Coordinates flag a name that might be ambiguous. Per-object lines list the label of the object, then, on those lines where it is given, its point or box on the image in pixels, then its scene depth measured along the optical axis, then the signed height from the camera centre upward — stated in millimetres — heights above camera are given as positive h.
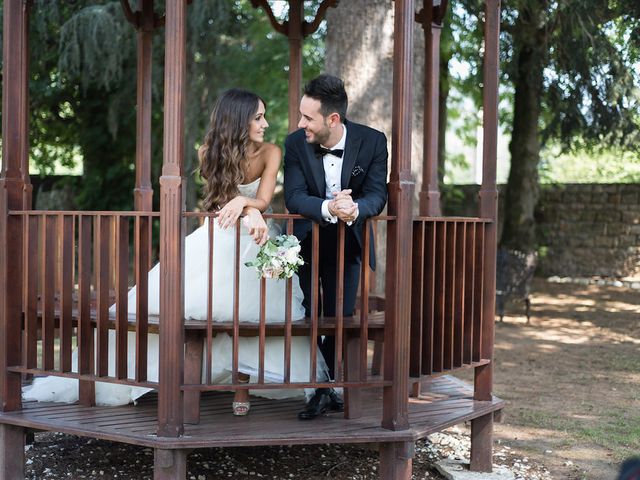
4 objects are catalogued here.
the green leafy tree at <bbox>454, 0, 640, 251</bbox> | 11741 +2161
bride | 4848 -285
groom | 4602 +285
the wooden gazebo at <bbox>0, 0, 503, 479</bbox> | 4203 -542
